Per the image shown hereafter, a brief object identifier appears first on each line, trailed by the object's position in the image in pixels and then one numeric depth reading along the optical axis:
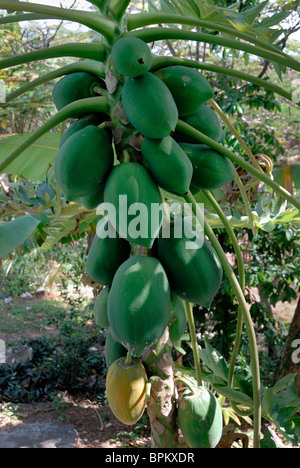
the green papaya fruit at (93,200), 0.87
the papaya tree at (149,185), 0.73
